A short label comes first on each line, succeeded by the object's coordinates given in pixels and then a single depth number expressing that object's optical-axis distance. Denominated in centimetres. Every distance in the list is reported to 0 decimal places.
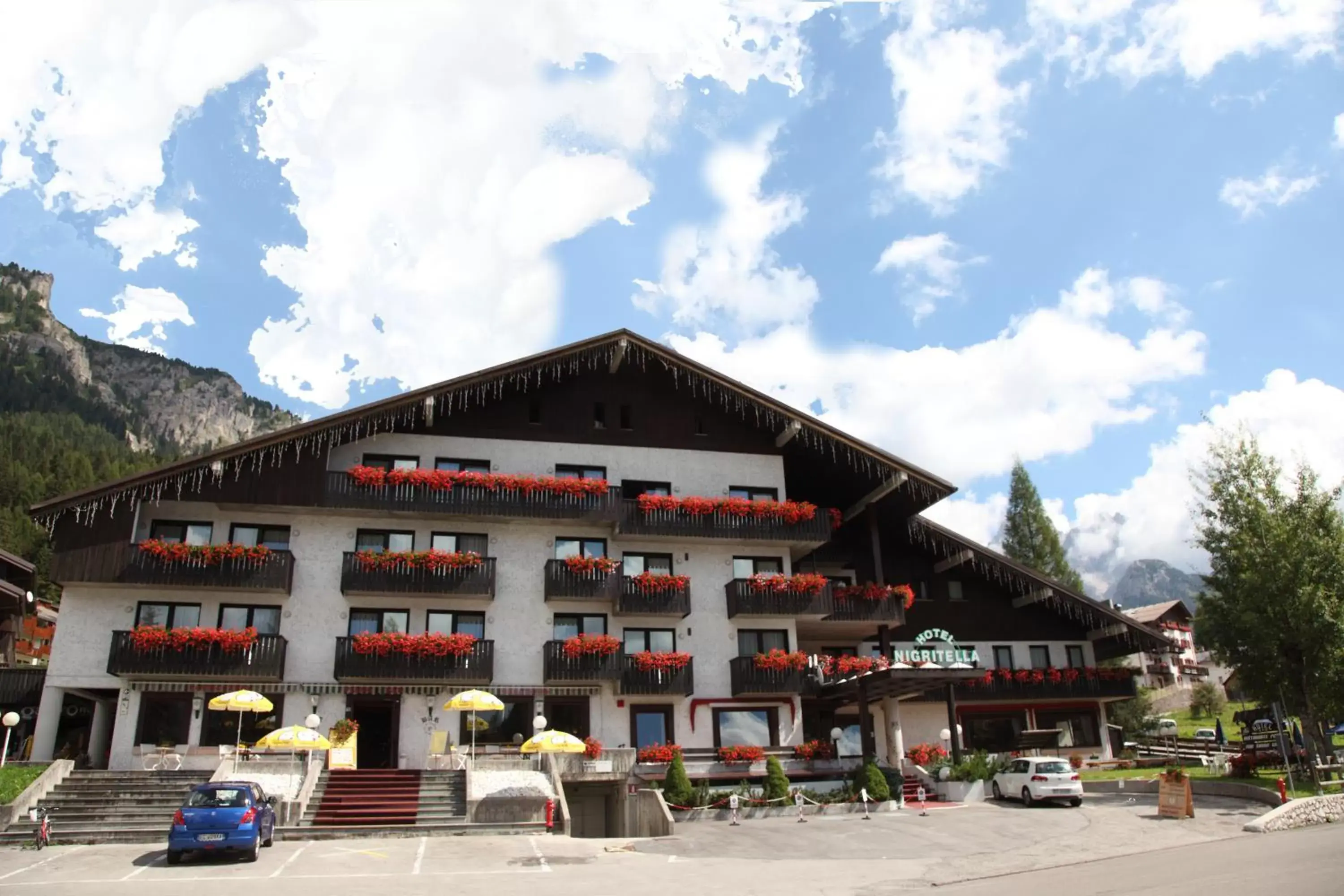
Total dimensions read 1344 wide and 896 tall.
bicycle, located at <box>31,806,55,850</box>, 2033
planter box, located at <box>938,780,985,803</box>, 2980
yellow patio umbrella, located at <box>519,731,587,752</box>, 2527
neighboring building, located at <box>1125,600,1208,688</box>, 8422
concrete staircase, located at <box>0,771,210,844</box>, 2177
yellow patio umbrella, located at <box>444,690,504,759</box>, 2714
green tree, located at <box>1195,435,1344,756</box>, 2934
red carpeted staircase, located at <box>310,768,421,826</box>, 2417
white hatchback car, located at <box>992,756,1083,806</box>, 2747
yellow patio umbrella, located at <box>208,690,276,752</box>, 2662
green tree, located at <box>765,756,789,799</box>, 2803
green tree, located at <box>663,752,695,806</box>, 2755
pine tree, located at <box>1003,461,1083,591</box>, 6669
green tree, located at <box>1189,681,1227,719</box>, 7106
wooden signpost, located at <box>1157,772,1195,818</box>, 2480
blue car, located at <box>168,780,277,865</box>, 1828
